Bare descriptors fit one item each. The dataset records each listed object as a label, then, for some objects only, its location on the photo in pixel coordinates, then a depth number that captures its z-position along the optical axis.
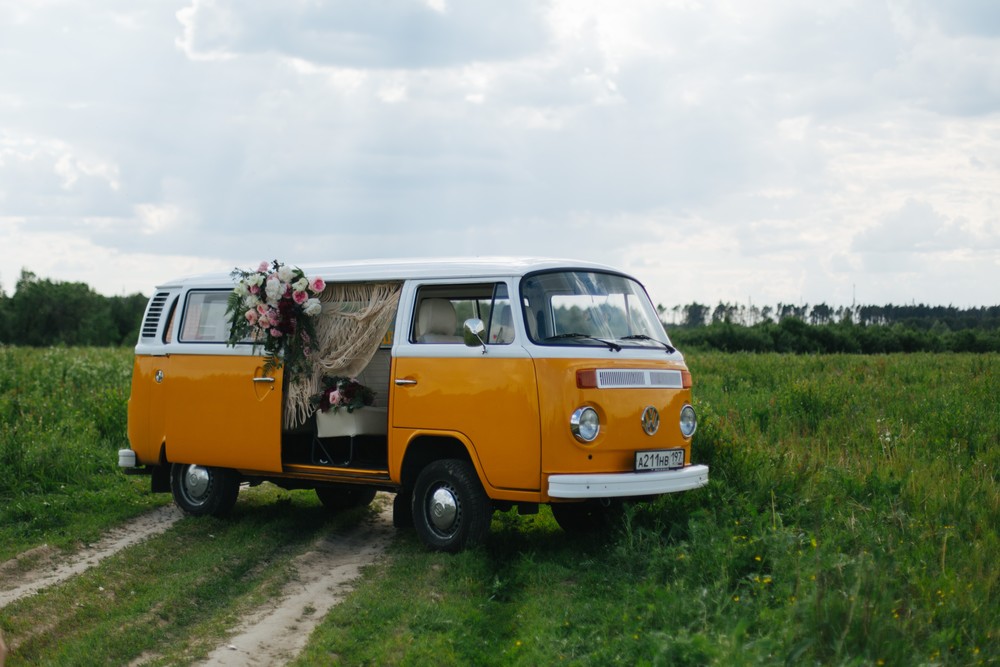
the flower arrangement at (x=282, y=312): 10.54
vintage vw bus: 8.70
